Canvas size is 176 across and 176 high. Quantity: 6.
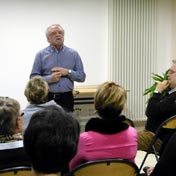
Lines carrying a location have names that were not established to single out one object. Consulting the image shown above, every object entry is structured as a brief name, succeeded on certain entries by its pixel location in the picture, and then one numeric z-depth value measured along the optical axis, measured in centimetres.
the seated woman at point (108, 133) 219
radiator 593
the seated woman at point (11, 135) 203
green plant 551
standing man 397
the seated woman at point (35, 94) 299
